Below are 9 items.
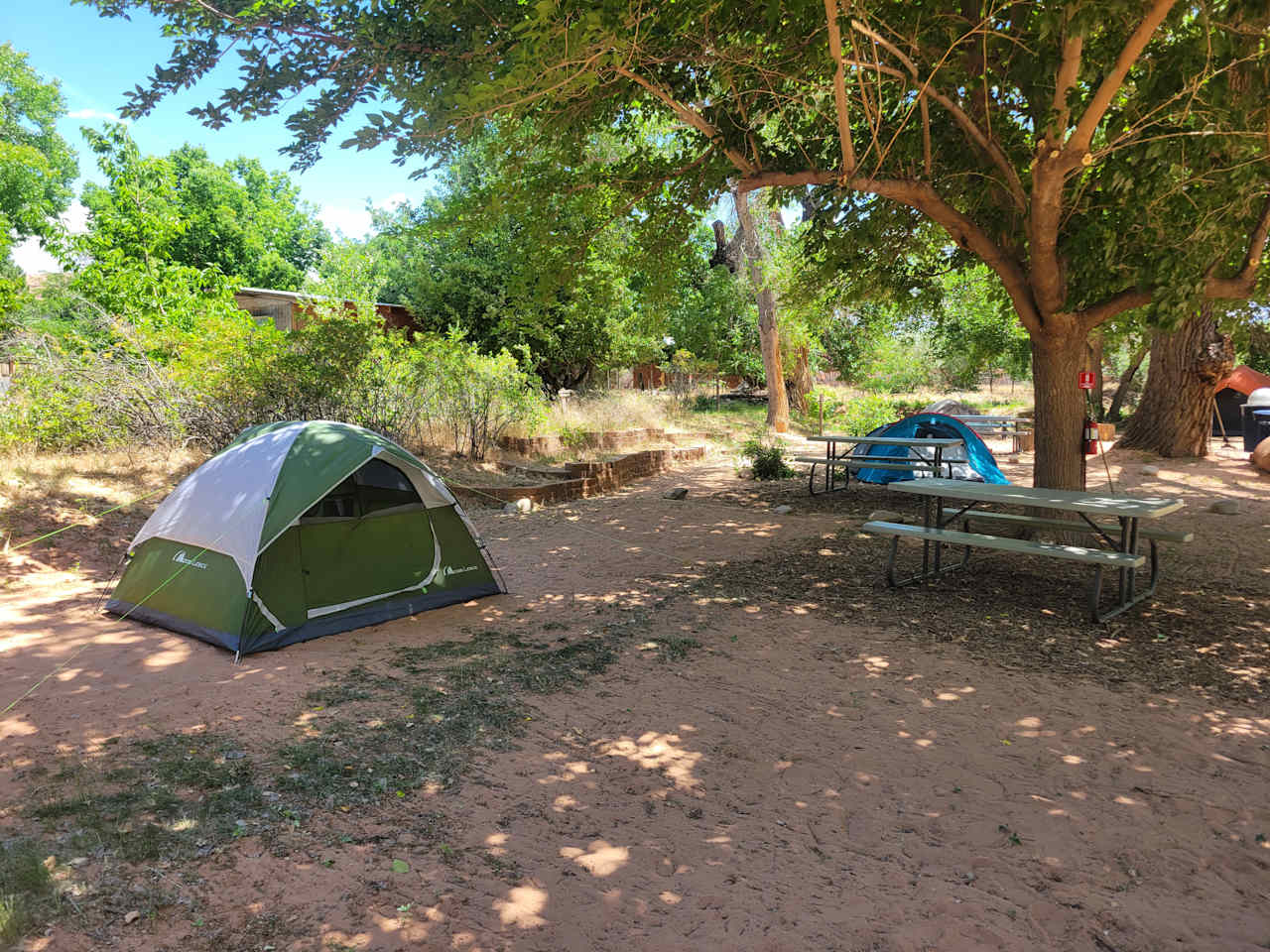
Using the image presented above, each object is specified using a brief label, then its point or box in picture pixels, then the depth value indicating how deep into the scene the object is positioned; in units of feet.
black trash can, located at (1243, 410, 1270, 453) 48.54
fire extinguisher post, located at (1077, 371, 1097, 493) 24.46
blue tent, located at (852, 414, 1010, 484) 38.42
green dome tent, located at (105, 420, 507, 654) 17.89
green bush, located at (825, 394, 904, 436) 56.34
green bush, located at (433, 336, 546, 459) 41.04
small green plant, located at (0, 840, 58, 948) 8.00
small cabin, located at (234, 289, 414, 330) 70.38
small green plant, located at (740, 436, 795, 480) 44.55
